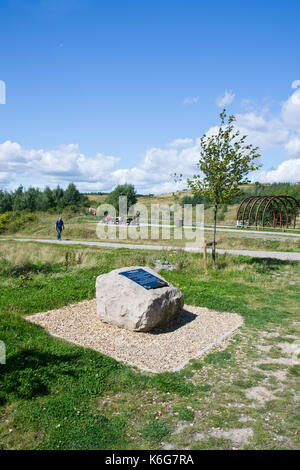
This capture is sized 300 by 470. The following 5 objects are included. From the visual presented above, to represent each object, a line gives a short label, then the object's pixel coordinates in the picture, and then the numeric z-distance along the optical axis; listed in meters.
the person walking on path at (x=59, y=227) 22.59
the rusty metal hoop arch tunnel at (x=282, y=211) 27.87
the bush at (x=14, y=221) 32.38
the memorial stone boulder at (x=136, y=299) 6.49
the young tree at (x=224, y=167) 11.79
